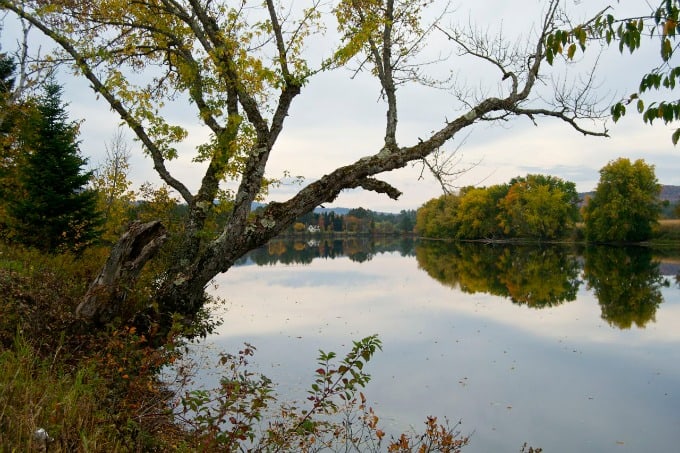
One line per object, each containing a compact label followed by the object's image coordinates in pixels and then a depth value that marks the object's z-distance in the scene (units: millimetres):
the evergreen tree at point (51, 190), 16547
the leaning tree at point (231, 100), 7062
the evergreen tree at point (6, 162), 16656
